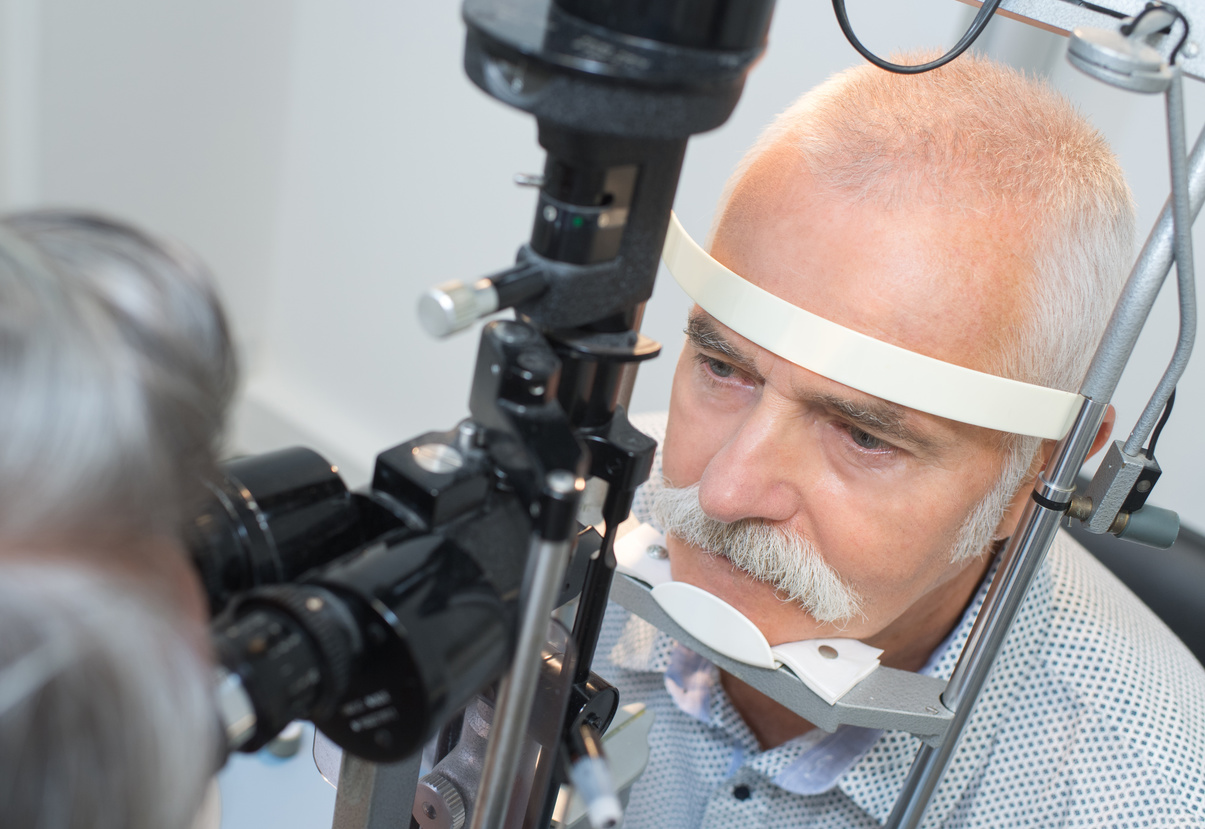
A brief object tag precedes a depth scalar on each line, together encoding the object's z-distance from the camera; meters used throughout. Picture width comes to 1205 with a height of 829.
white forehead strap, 0.75
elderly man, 0.79
